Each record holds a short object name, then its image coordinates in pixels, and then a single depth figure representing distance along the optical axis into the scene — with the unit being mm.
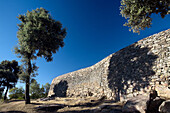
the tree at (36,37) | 12422
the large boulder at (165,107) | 4859
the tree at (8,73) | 22233
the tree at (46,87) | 32306
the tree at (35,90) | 29333
